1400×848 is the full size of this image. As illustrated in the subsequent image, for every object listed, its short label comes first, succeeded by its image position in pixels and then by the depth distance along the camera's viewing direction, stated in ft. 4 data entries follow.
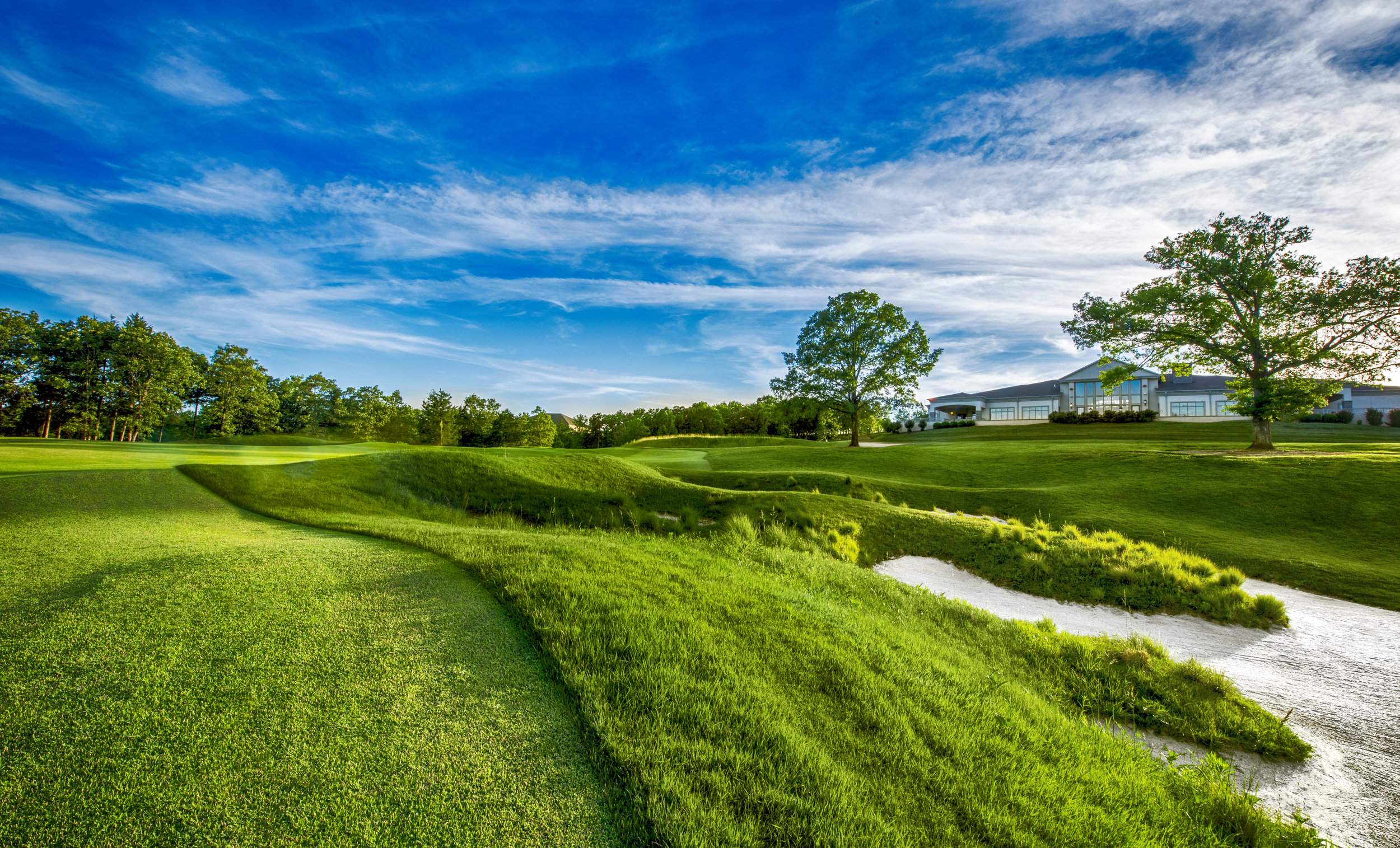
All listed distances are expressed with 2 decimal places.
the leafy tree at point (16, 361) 115.75
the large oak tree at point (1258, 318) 67.51
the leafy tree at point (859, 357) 104.68
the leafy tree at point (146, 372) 132.57
